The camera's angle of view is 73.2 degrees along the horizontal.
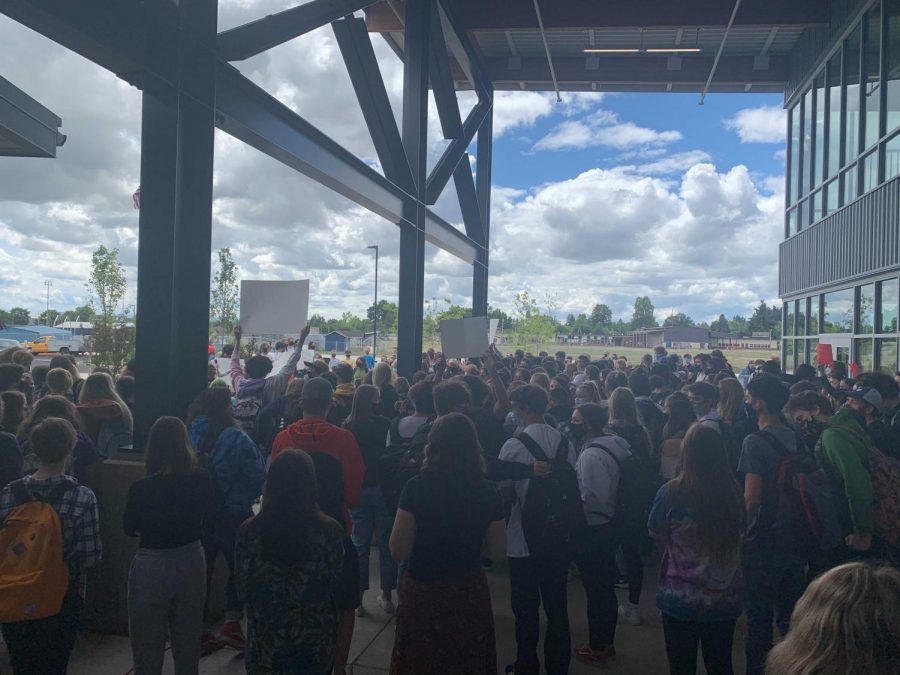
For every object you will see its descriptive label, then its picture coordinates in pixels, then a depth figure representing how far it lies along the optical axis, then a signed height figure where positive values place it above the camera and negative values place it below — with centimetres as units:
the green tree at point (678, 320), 11119 +552
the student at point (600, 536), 439 -138
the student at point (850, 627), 133 -61
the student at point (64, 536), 311 -108
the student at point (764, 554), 369 -123
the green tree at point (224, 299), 3036 +207
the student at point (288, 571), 269 -103
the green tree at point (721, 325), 11121 +490
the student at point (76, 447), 404 -77
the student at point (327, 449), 386 -71
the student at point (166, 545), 320 -111
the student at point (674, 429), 525 -71
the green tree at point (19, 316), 8362 +258
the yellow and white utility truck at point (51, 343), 4294 -63
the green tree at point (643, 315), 11085 +649
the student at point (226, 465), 417 -87
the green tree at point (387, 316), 5475 +268
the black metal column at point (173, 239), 472 +78
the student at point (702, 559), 317 -111
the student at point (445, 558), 289 -103
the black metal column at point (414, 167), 1093 +324
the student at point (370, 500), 505 -136
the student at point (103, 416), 486 -65
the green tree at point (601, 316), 10938 +583
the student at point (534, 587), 386 -154
